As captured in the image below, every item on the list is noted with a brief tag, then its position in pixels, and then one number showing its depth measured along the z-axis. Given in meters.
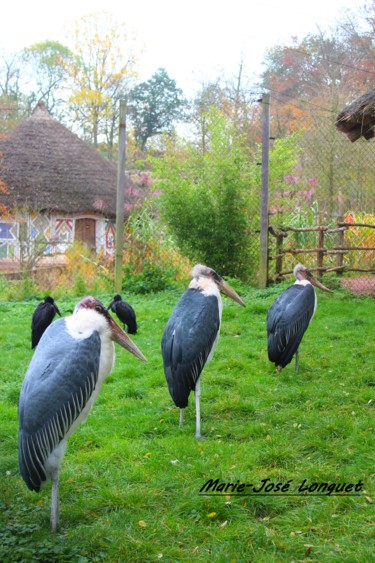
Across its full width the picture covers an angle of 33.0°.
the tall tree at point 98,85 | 28.95
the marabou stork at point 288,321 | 6.01
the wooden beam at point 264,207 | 11.16
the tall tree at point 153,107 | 30.72
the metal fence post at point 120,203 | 11.35
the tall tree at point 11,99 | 28.73
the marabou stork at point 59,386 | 3.33
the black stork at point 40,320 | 7.33
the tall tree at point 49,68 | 31.03
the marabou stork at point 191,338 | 4.77
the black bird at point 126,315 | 7.98
